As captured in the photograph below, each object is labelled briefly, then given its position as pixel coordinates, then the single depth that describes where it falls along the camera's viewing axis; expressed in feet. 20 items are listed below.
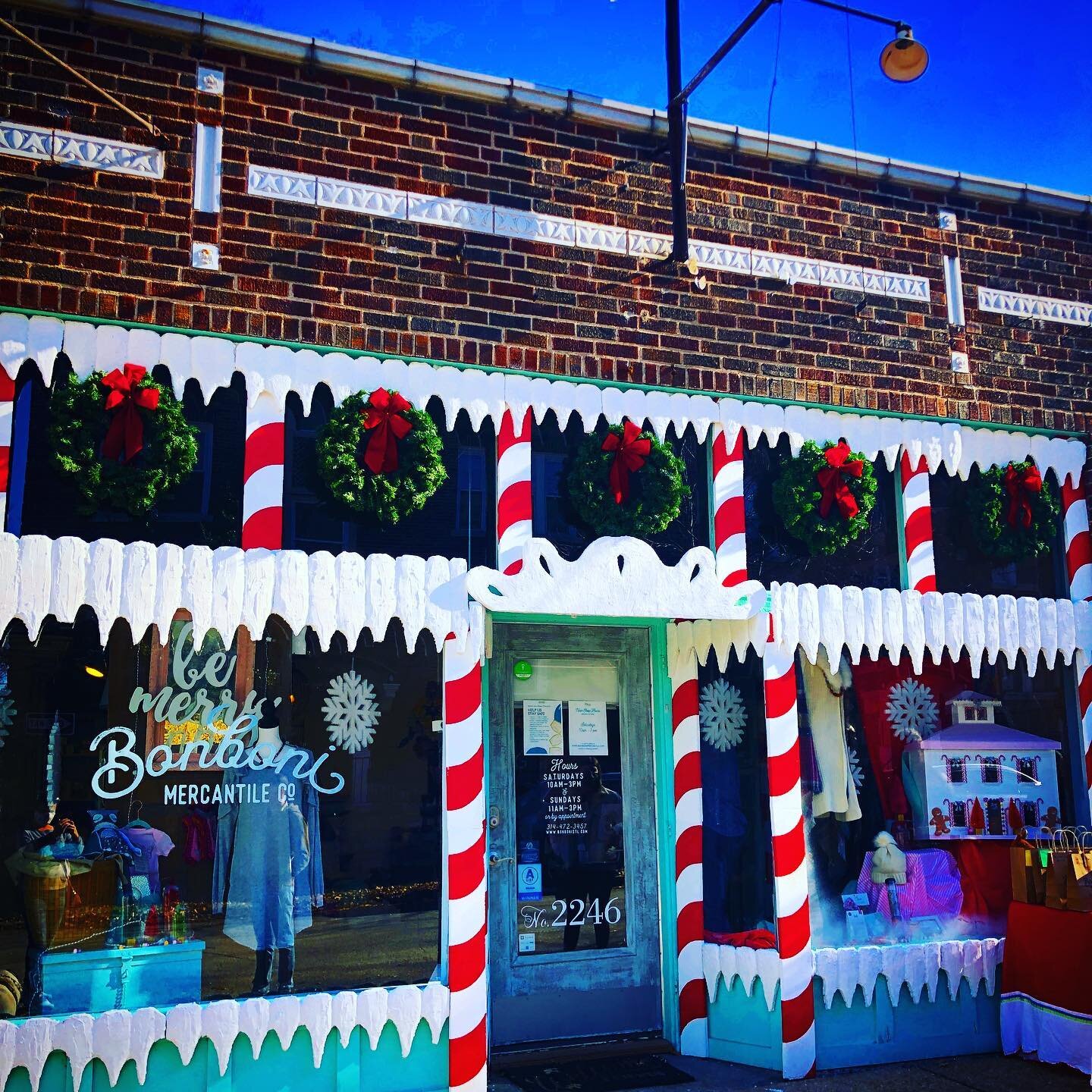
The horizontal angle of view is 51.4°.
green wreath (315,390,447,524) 20.65
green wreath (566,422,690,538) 22.66
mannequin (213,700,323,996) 19.57
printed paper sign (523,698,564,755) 24.02
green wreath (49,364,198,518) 19.31
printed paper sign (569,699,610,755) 24.36
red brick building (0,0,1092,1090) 19.71
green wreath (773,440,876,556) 24.29
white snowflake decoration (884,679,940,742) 25.39
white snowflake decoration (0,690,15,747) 18.66
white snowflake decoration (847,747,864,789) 24.66
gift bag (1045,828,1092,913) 22.62
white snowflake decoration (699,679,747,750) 24.34
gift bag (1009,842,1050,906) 23.71
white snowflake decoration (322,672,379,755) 20.58
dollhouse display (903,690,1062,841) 25.14
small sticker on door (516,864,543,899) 23.34
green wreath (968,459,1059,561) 26.07
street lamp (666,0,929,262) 22.18
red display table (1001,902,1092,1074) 22.18
